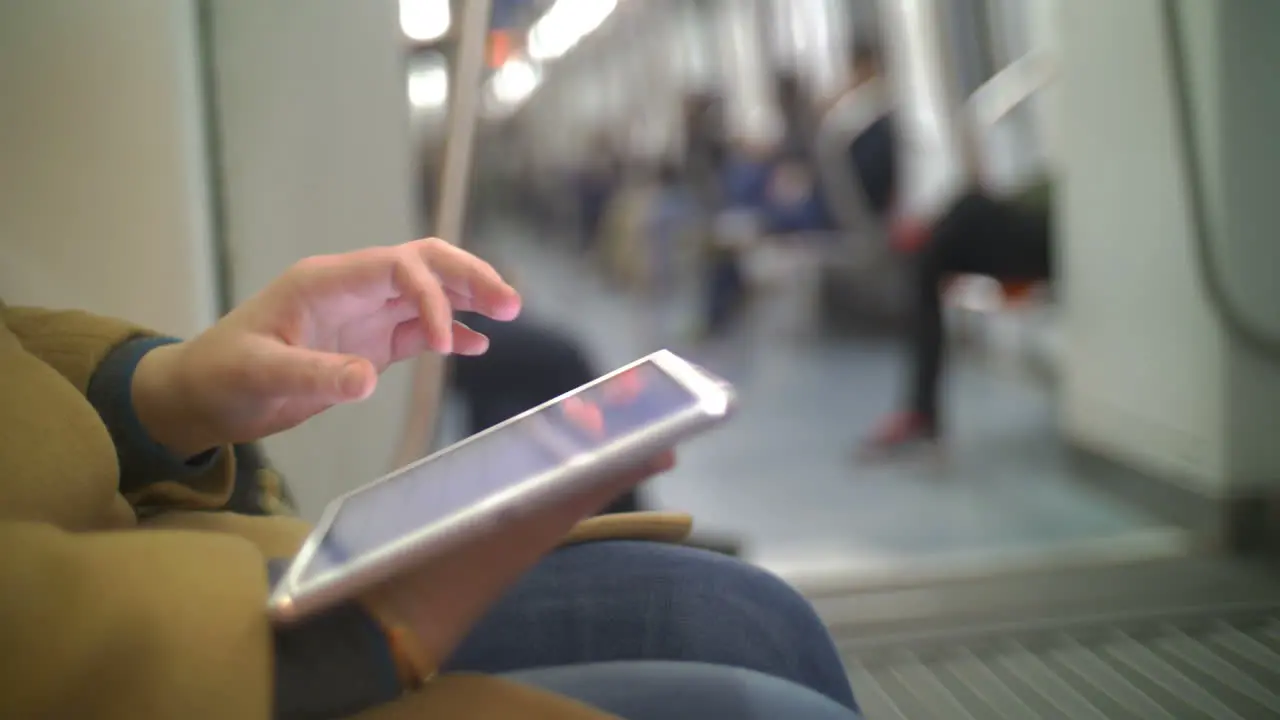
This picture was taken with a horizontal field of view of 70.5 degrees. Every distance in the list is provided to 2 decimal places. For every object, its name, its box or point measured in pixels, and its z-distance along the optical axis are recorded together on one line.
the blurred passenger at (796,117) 3.00
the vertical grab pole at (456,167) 0.94
